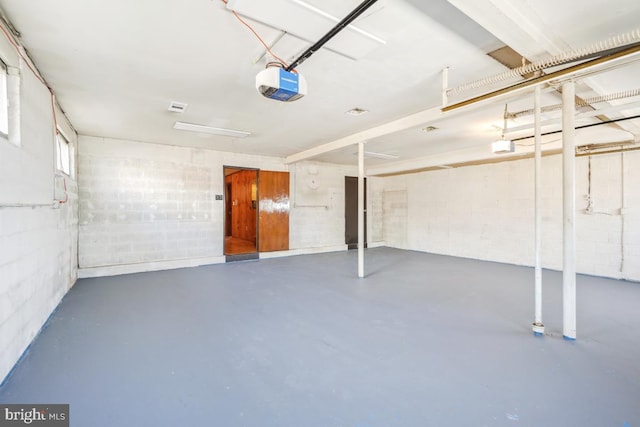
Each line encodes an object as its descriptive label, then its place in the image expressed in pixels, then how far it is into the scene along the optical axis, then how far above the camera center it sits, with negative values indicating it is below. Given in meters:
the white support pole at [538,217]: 2.67 -0.07
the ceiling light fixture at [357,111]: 3.78 +1.34
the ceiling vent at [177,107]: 3.58 +1.36
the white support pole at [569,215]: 2.55 -0.05
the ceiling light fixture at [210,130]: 4.46 +1.34
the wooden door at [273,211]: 7.00 -0.01
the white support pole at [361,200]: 4.82 +0.18
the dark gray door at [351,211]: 8.40 -0.02
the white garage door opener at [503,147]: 3.70 +0.83
